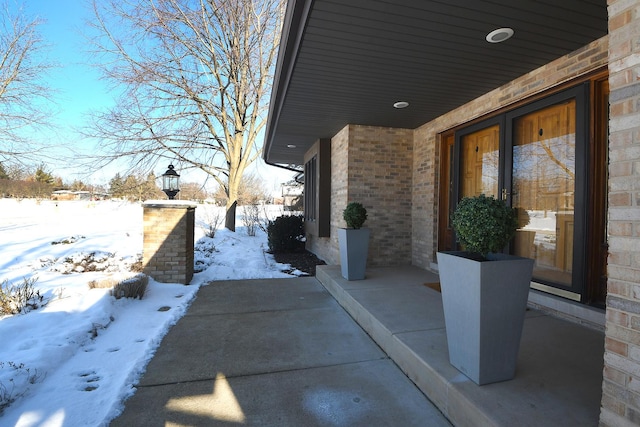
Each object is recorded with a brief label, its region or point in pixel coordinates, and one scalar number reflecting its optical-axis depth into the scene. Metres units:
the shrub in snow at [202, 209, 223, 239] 9.64
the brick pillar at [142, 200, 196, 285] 4.93
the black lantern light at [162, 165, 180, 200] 5.60
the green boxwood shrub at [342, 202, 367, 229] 4.66
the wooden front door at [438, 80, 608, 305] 2.91
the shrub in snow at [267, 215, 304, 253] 8.56
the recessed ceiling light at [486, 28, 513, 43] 2.72
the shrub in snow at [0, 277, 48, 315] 3.35
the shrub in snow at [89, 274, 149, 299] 4.04
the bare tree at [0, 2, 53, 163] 10.42
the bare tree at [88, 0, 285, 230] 10.29
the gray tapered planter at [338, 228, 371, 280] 4.56
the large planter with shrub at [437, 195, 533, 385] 1.82
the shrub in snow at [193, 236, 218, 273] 6.18
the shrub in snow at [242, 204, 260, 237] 11.50
